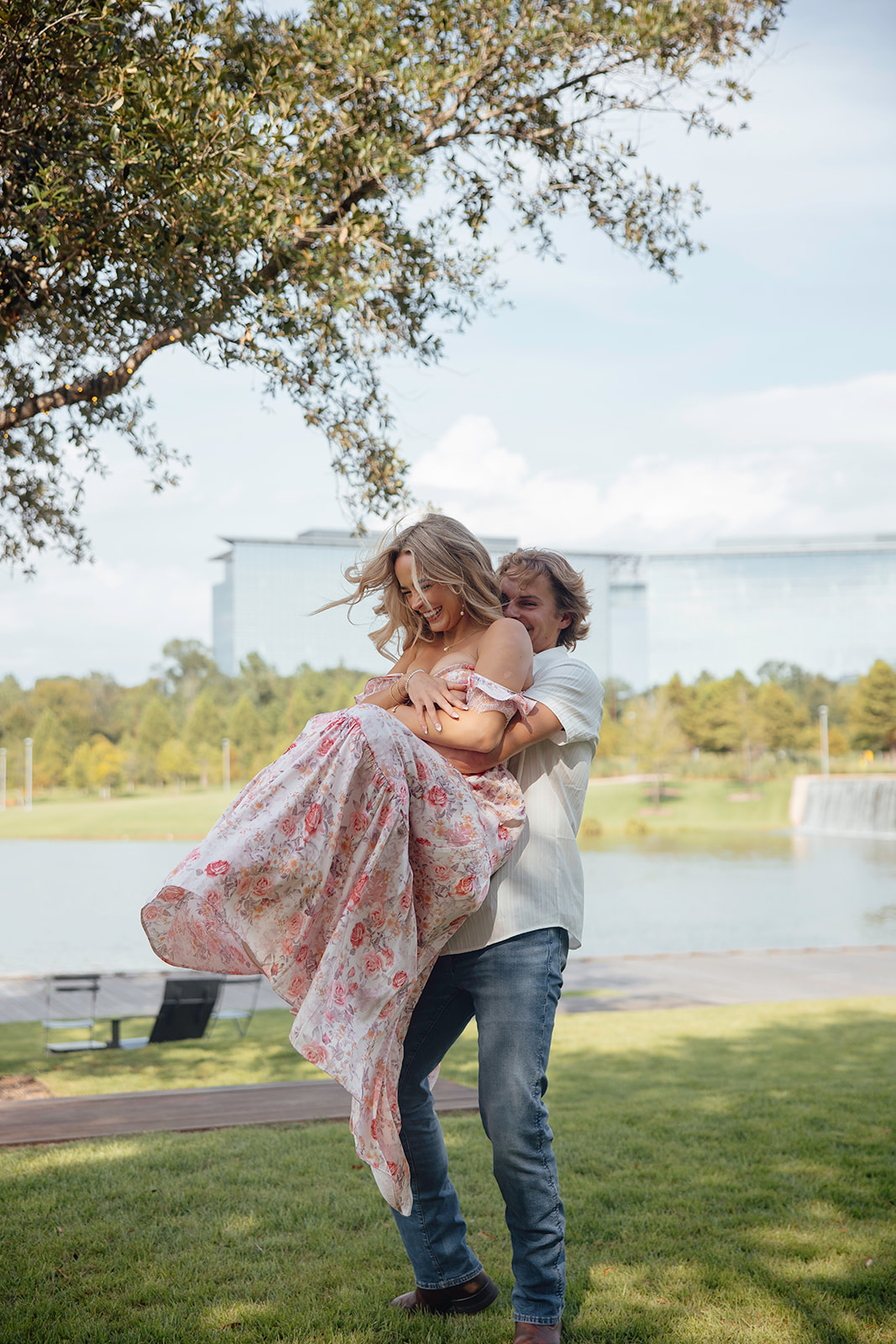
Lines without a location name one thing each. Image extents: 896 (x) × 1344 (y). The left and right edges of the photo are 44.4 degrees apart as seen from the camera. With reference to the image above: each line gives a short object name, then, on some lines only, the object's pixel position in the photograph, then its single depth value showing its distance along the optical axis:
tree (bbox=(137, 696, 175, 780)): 61.44
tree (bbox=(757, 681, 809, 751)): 61.94
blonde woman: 2.23
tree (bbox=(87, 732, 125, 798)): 61.34
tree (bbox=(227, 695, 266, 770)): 58.41
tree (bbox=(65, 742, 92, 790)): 61.69
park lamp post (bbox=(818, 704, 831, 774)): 61.47
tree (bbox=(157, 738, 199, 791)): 60.03
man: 2.37
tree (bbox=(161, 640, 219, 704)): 67.38
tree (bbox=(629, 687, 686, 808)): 58.19
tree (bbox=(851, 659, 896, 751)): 61.69
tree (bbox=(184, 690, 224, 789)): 59.78
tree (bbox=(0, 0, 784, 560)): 4.54
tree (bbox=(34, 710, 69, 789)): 61.69
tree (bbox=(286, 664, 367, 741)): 57.81
